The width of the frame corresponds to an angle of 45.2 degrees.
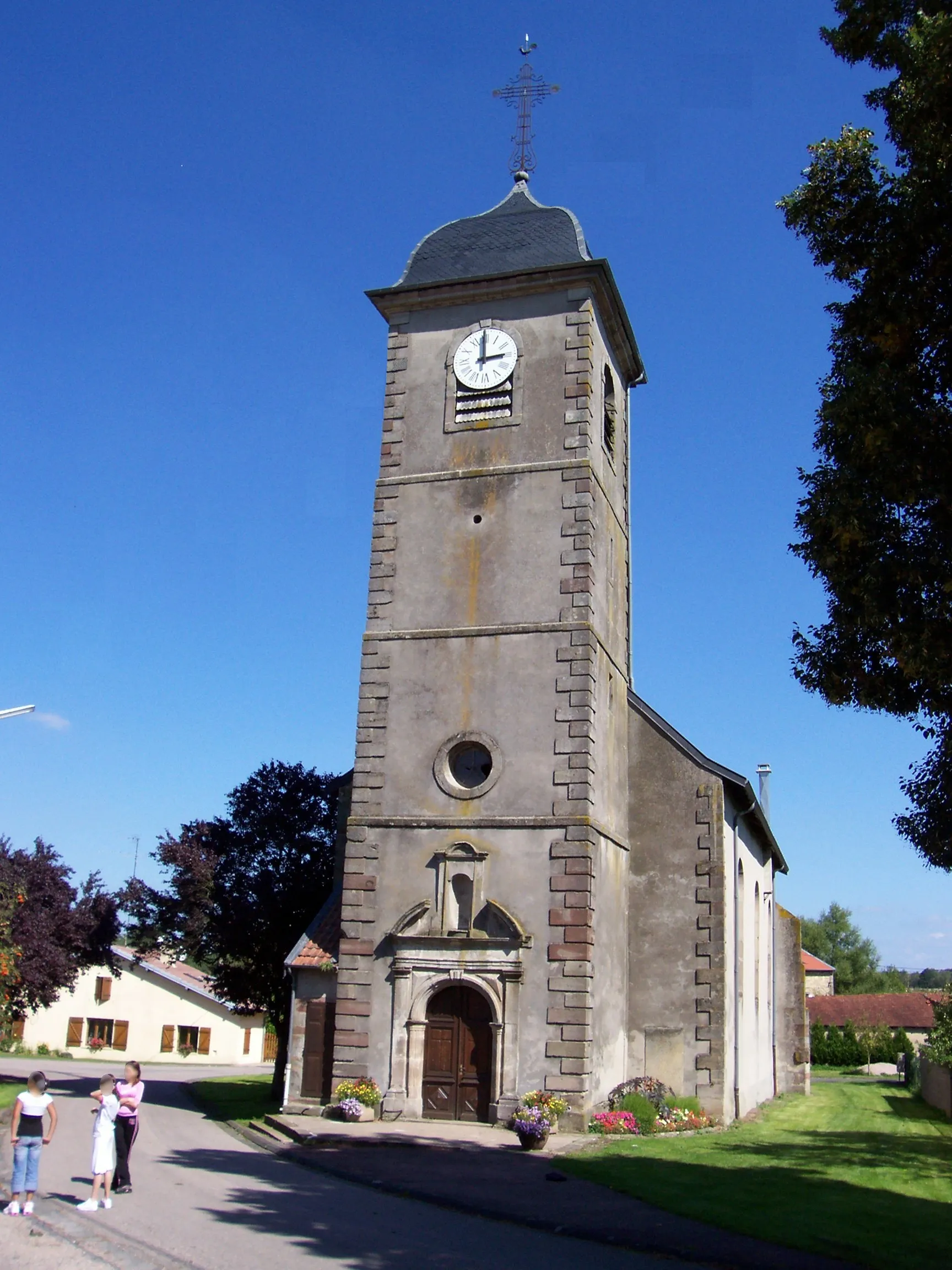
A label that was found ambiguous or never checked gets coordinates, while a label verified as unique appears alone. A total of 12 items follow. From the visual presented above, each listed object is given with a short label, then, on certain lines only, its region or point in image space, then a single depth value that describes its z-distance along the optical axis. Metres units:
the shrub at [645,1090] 17.95
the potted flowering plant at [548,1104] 16.36
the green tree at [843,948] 77.56
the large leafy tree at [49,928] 24.86
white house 45.41
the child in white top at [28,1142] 10.23
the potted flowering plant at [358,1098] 16.97
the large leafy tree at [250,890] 24.42
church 17.58
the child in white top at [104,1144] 10.89
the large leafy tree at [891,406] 9.80
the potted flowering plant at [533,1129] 14.90
